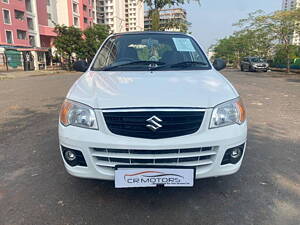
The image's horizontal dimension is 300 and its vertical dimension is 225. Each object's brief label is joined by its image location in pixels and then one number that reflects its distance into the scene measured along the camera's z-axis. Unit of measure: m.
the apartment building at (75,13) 43.11
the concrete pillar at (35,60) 29.14
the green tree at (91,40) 27.97
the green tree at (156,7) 16.12
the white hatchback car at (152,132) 1.84
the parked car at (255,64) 22.70
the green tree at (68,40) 26.56
